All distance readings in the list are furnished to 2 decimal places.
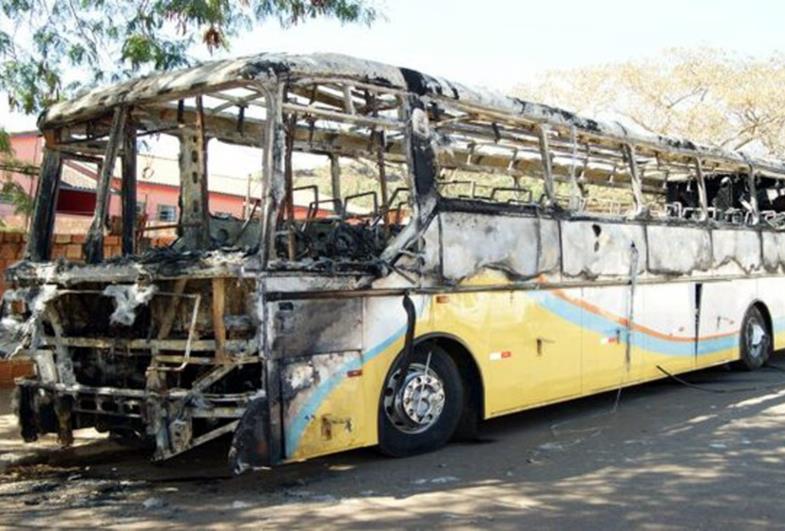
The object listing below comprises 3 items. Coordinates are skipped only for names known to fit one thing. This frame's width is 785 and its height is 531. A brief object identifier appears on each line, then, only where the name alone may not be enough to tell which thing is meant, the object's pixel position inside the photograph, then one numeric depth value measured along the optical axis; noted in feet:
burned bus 18.88
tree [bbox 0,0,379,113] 32.07
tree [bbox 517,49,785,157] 101.19
